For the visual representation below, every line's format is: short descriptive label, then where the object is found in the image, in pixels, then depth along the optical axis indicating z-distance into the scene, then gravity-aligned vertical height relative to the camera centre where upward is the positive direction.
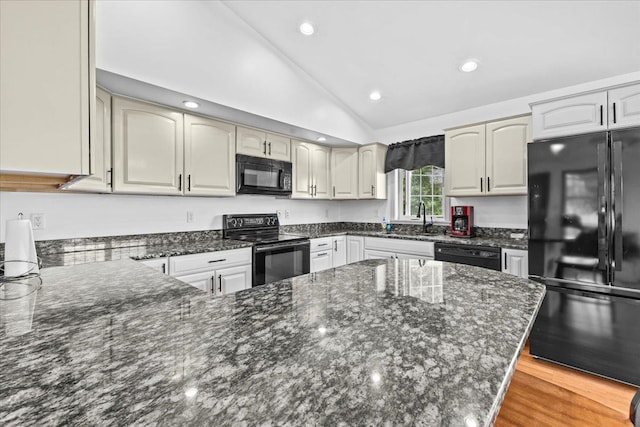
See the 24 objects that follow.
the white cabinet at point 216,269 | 2.36 -0.48
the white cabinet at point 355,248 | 3.87 -0.47
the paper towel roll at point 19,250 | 1.29 -0.16
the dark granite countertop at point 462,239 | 2.72 -0.28
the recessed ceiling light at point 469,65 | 2.75 +1.44
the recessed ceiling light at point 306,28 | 2.72 +1.78
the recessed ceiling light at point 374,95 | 3.54 +1.47
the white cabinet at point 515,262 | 2.57 -0.44
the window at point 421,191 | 3.91 +0.31
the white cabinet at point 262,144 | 3.11 +0.80
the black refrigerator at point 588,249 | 2.02 -0.28
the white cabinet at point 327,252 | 3.53 -0.50
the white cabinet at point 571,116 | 2.19 +0.78
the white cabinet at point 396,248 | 3.24 -0.42
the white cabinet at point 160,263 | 2.20 -0.38
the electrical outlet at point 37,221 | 2.20 -0.05
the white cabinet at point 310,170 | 3.70 +0.59
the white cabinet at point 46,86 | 0.88 +0.42
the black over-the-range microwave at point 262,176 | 3.08 +0.44
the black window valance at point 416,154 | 3.71 +0.81
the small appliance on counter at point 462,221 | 3.31 -0.09
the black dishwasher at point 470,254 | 2.73 -0.41
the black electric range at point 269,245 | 2.85 -0.33
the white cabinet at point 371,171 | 4.07 +0.60
